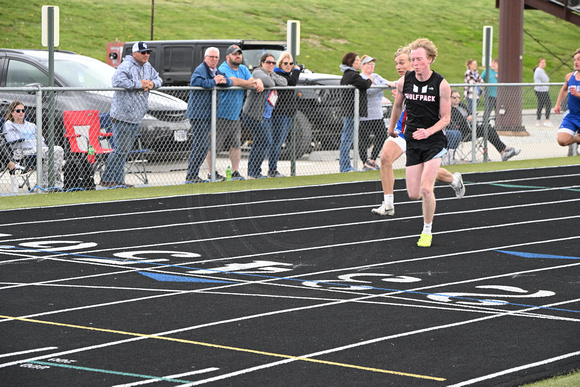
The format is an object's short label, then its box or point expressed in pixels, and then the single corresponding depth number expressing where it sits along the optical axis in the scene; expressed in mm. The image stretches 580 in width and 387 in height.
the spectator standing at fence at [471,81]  17797
